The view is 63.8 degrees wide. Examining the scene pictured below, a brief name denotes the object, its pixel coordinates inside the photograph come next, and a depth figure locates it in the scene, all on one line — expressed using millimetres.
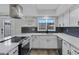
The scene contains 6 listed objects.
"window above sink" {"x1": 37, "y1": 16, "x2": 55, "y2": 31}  3286
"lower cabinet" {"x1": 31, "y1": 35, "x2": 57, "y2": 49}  2850
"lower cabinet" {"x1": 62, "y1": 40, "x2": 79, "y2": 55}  1104
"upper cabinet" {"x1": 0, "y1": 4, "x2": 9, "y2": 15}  2020
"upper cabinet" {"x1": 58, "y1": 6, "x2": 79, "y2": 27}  1645
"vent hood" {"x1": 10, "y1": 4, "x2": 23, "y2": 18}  1487
